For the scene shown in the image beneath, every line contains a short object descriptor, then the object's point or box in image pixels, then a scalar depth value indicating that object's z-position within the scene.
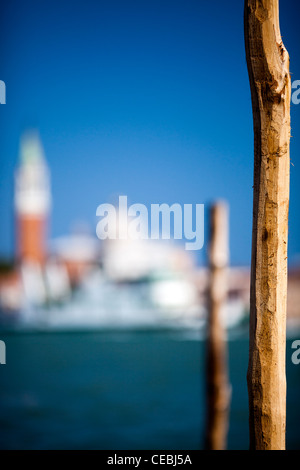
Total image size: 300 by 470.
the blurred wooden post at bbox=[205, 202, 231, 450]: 13.36
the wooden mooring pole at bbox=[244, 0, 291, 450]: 6.73
